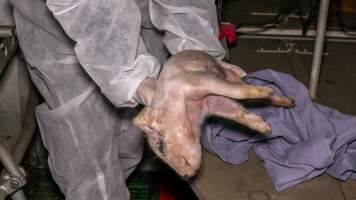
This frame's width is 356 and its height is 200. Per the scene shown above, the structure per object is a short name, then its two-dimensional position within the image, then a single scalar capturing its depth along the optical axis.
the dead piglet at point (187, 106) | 0.82
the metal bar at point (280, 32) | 1.98
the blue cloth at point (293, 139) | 1.25
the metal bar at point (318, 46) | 1.34
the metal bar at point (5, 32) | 1.37
